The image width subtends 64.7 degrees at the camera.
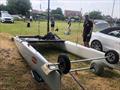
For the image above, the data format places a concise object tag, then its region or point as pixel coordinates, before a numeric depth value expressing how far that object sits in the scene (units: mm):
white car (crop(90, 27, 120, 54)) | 3918
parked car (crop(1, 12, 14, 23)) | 14510
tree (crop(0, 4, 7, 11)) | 26949
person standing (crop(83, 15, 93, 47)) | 4729
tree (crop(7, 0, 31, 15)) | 27628
